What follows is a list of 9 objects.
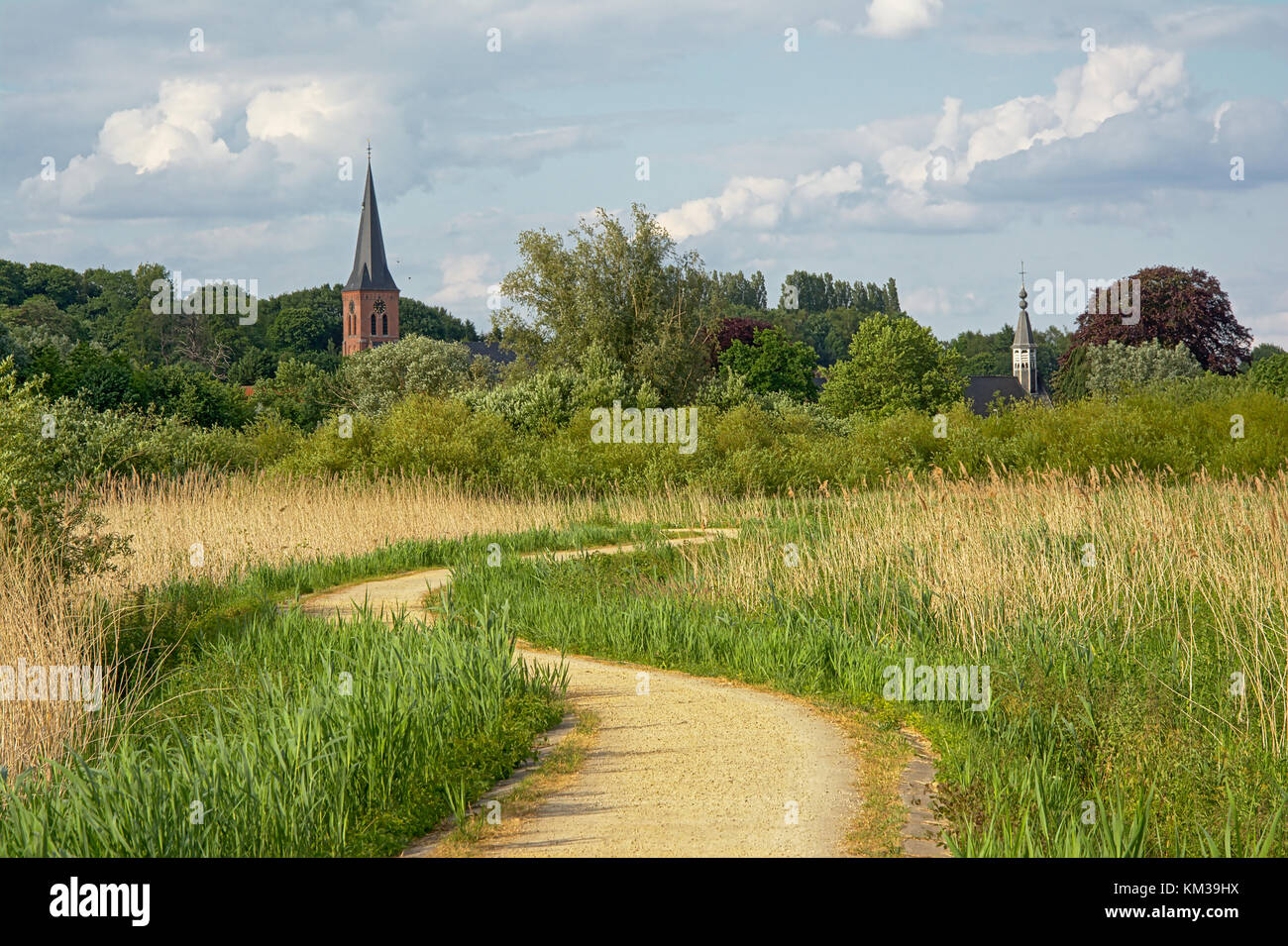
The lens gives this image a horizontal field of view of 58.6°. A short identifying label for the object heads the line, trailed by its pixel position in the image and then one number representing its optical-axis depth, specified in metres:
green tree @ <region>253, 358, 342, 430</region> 49.28
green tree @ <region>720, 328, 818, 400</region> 61.84
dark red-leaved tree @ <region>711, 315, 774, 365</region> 64.50
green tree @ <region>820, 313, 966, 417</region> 57.53
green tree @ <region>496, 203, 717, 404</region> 37.22
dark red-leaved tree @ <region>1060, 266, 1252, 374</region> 59.88
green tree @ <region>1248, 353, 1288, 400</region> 43.31
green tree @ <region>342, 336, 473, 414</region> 47.84
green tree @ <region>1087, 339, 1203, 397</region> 55.00
